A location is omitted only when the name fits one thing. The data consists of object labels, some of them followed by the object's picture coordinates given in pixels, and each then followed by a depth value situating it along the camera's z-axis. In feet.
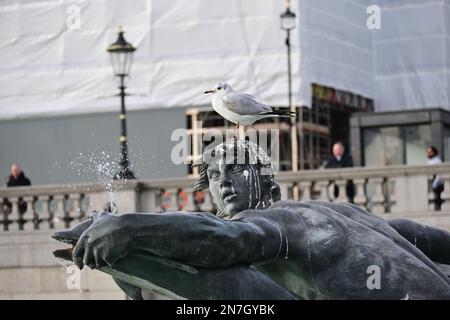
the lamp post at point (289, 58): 124.06
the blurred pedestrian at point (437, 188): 92.53
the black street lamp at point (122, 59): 97.29
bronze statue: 20.61
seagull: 37.09
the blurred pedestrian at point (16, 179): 103.81
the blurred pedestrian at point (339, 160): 99.04
